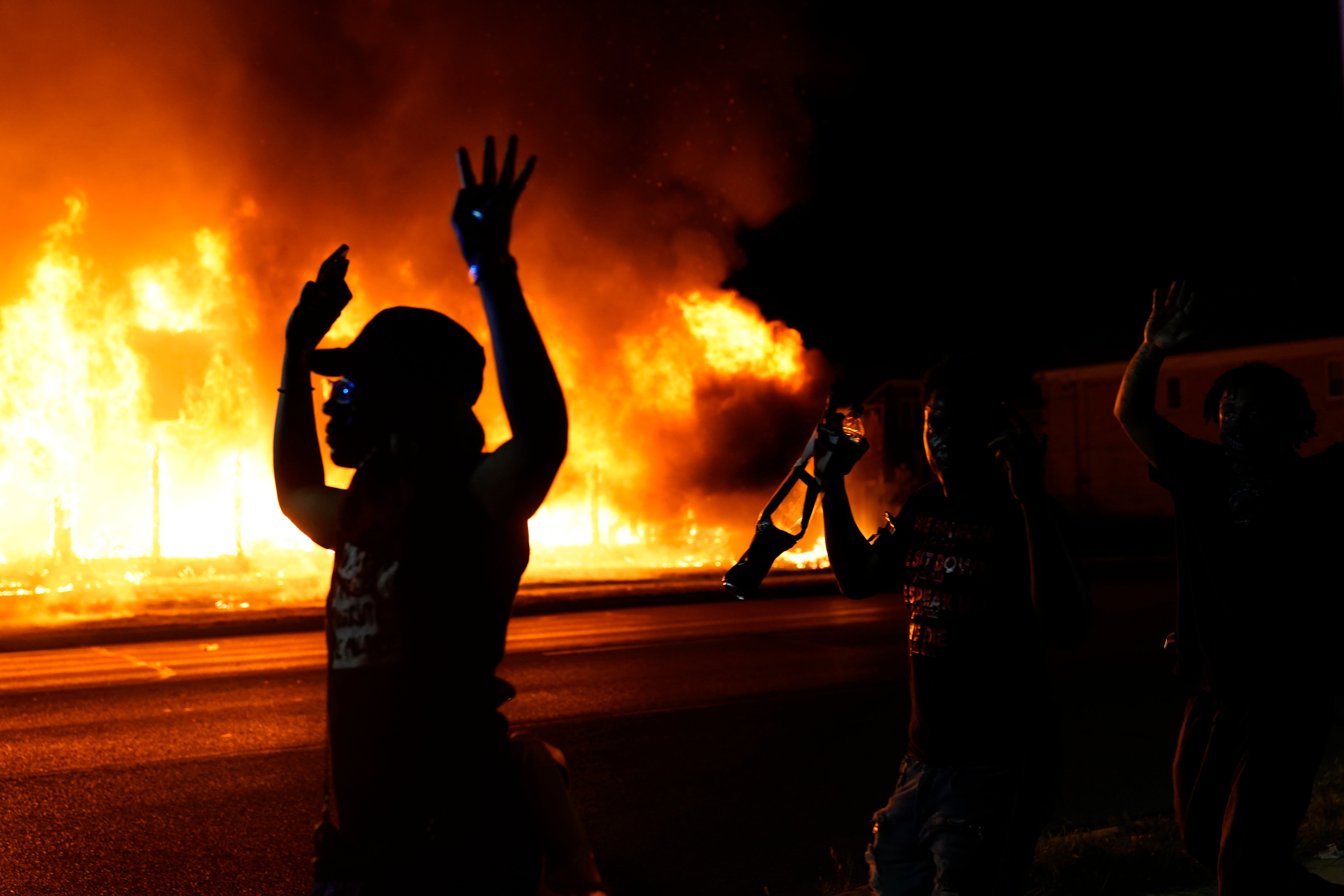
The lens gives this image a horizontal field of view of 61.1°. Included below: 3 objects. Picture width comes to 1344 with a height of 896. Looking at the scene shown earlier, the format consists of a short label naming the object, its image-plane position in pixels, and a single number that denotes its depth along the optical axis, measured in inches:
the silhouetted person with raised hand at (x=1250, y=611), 125.4
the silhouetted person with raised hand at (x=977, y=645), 109.7
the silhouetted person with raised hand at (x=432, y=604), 71.5
